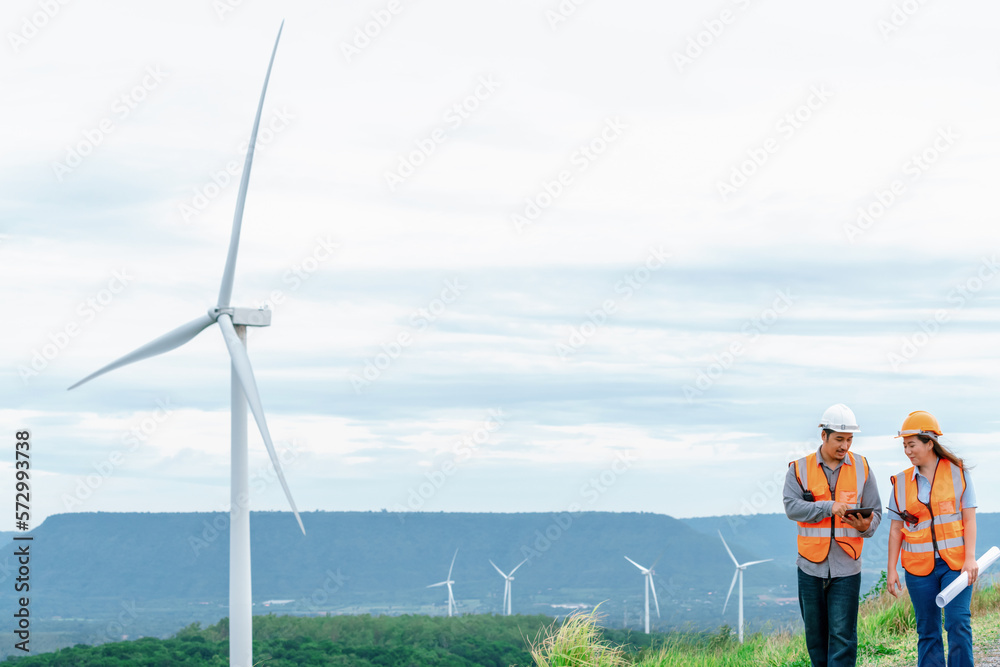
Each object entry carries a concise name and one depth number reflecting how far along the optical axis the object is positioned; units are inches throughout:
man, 378.0
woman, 370.9
